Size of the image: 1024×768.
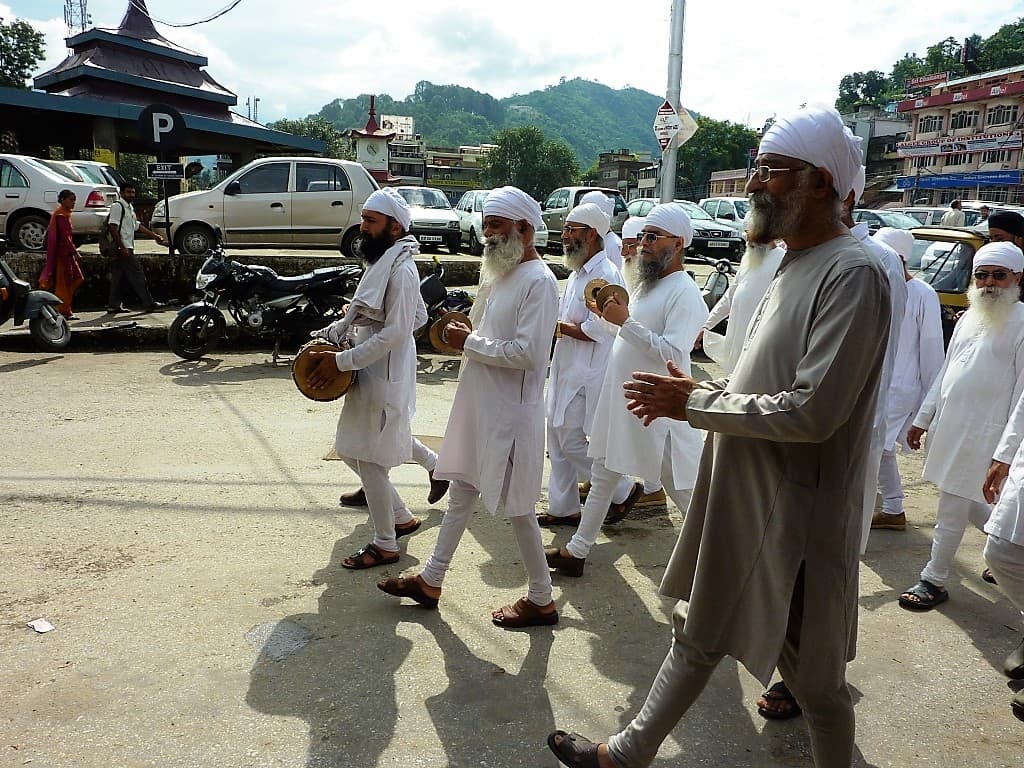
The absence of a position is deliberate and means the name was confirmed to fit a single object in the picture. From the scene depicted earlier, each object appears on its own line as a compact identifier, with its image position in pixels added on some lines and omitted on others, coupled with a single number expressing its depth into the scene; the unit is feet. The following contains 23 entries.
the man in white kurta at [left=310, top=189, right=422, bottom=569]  12.80
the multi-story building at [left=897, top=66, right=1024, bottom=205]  164.25
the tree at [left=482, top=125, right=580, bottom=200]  289.33
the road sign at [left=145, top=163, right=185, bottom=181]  35.88
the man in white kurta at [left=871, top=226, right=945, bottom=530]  16.08
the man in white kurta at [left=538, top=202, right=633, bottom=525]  16.11
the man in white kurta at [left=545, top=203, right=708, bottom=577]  12.77
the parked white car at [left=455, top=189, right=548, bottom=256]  59.77
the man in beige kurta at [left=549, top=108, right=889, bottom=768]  6.68
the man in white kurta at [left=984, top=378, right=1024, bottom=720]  8.68
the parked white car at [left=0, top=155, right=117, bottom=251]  44.39
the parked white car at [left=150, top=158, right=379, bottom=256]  44.24
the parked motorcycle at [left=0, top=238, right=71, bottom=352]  29.71
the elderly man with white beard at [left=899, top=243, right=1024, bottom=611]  12.53
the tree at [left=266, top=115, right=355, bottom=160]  235.20
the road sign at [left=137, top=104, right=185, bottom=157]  35.42
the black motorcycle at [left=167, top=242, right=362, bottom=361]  30.45
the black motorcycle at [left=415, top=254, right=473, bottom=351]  29.51
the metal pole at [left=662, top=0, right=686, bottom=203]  37.91
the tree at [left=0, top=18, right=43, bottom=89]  118.42
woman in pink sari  34.01
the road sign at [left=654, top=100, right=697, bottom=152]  38.42
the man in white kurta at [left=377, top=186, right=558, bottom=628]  11.23
